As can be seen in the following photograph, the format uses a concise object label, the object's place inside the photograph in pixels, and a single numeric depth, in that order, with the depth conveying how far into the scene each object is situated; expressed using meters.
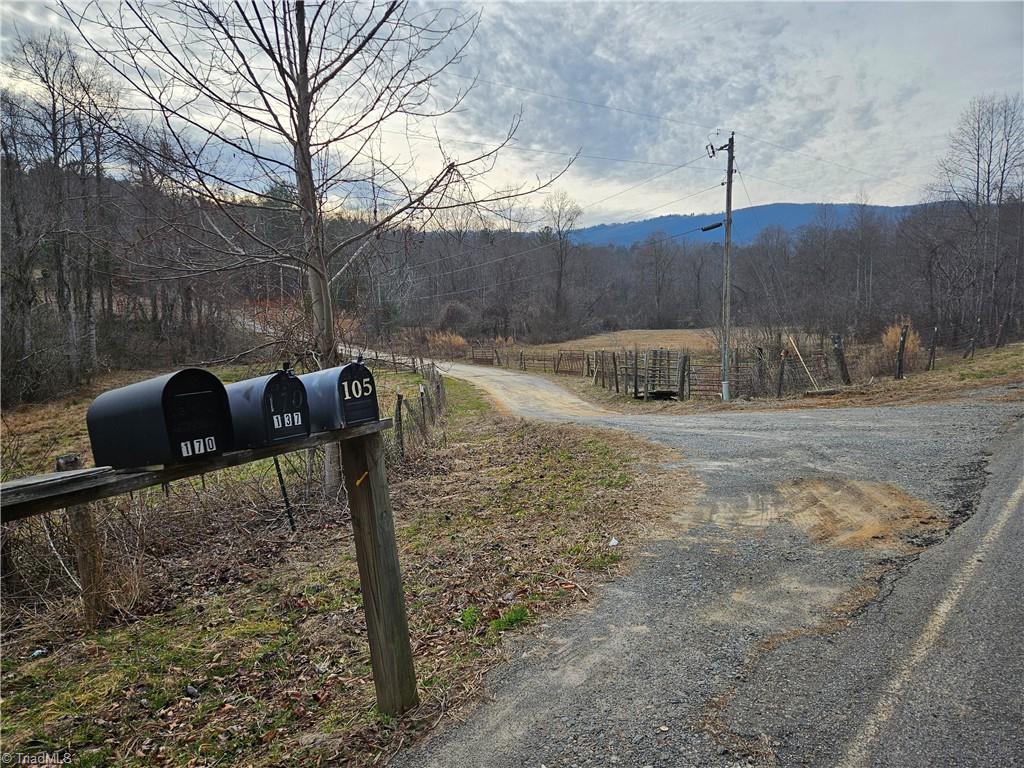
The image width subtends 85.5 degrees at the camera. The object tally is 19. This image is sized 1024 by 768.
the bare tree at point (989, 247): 30.89
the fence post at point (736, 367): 20.11
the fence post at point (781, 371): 18.25
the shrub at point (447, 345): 44.47
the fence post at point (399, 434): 10.27
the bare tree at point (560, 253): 66.62
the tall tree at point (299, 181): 5.41
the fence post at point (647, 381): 20.28
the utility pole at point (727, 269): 17.83
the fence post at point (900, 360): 18.27
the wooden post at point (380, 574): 3.05
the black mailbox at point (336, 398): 2.78
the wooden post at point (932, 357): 20.70
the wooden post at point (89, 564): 4.71
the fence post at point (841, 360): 17.61
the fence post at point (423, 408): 12.81
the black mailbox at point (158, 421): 2.09
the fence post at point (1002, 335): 27.26
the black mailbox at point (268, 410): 2.44
